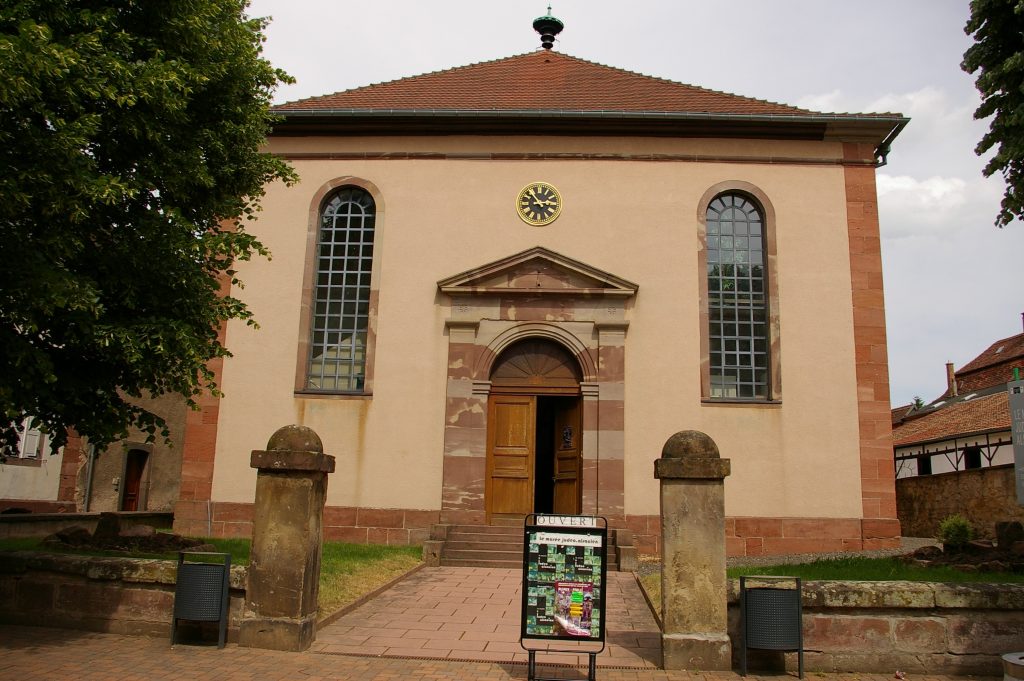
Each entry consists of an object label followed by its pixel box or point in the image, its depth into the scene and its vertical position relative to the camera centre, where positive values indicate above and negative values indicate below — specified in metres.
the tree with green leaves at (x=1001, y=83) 7.47 +3.99
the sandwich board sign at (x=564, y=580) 5.89 -0.63
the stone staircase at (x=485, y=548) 12.06 -0.83
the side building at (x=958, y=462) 18.08 +1.34
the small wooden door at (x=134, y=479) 23.28 +0.15
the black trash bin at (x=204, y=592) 6.75 -0.90
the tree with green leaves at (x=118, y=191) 6.45 +2.62
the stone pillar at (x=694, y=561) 6.32 -0.49
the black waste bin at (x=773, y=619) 6.23 -0.92
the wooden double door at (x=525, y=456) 13.71 +0.67
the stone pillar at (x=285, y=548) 6.74 -0.51
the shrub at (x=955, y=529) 11.99 -0.36
